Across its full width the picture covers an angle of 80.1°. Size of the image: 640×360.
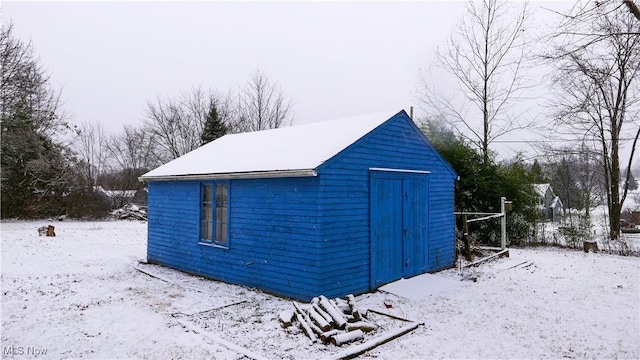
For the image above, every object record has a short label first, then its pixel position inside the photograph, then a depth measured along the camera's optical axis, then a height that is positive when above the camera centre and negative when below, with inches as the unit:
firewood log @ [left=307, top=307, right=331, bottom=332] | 211.6 -75.4
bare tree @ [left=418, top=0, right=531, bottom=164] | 751.7 +218.2
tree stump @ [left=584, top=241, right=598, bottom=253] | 542.0 -83.7
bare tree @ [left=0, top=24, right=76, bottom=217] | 820.0 +121.9
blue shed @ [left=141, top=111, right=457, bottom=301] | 274.2 -18.4
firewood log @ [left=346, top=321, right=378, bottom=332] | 217.5 -79.5
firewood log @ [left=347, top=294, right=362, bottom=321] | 229.5 -74.3
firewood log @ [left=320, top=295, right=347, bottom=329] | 216.5 -73.2
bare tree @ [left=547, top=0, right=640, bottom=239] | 640.4 +108.9
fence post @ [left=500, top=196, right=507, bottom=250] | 503.2 -50.9
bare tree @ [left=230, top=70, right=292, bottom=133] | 1376.7 +300.0
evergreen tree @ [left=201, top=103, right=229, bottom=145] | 1245.7 +196.4
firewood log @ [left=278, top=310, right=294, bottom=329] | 225.5 -78.9
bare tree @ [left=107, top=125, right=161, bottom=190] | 1407.5 +142.0
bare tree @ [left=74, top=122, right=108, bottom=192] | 1449.3 +166.5
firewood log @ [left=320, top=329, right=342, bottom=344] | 204.2 -79.5
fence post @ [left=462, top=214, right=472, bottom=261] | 432.3 -61.1
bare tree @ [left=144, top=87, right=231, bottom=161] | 1395.2 +263.1
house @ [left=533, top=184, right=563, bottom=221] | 1501.0 -64.6
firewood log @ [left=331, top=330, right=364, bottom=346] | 202.7 -80.8
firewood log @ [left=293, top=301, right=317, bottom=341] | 209.4 -78.1
